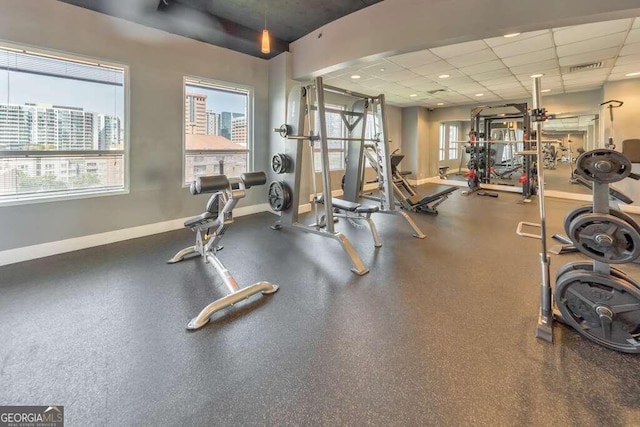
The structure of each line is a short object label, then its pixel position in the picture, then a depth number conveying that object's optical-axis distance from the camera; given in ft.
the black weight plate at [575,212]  7.99
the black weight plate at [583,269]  5.98
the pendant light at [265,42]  9.77
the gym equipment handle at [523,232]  13.84
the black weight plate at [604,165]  5.82
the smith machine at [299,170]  11.13
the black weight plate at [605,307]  5.77
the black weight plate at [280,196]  13.92
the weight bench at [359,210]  12.70
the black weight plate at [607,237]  5.64
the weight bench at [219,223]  7.50
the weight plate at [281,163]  13.89
